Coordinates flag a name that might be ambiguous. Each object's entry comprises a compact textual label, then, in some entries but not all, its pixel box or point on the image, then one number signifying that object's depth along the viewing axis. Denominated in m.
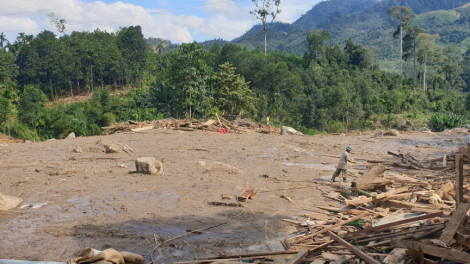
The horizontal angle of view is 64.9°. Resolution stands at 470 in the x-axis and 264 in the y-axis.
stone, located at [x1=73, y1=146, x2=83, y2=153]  14.12
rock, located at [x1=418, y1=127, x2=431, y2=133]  25.43
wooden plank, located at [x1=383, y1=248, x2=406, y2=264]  4.50
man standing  10.56
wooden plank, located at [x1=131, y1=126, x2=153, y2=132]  19.65
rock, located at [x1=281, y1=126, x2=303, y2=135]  22.10
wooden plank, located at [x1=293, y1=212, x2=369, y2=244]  6.12
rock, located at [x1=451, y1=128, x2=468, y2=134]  24.91
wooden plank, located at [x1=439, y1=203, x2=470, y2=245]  4.61
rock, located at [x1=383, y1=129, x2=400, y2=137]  22.81
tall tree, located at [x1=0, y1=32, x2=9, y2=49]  61.50
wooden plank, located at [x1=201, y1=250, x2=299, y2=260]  5.63
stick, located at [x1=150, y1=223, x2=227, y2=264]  5.81
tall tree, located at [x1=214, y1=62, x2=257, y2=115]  25.97
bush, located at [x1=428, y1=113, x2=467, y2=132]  28.83
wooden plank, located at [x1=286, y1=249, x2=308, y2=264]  5.00
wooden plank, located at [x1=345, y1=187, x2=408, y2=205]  8.04
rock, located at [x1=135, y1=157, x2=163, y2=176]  10.70
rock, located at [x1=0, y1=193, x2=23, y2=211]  7.65
